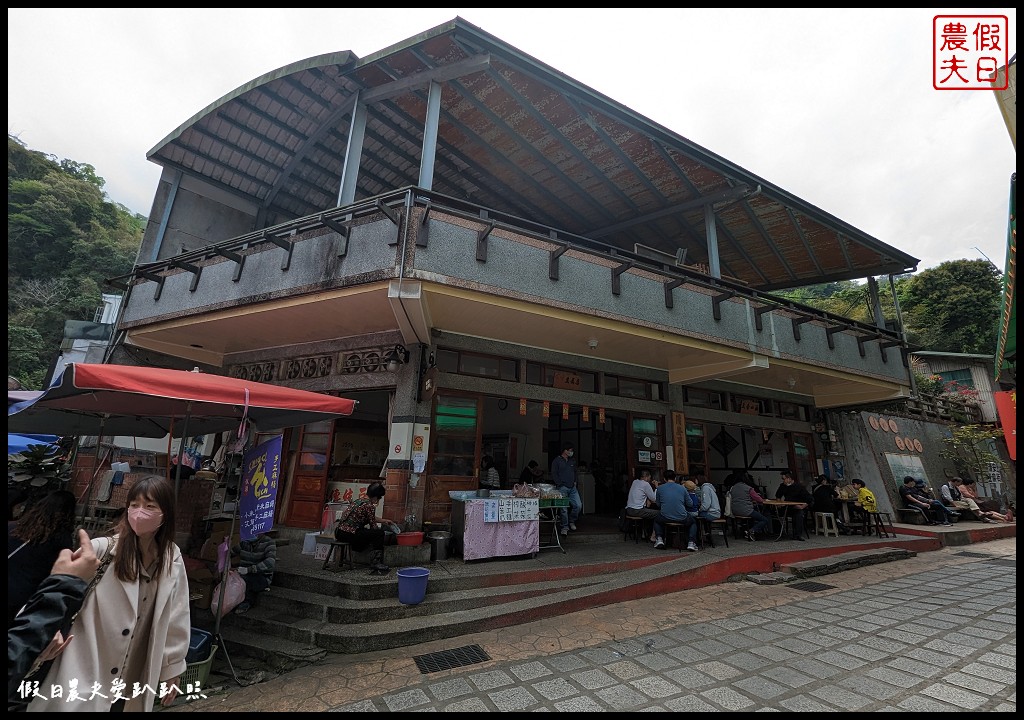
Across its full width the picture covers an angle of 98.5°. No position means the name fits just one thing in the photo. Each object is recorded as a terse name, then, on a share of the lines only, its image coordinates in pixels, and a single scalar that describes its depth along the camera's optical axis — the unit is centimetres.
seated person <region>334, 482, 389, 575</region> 616
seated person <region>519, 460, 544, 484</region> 941
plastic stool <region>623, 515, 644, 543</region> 907
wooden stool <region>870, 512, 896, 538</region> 1112
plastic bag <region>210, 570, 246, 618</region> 480
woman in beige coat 237
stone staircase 473
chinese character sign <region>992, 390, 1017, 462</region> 417
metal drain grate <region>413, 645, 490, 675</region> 423
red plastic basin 679
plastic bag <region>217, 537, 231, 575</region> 464
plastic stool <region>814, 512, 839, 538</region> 1107
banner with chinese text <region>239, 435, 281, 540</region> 469
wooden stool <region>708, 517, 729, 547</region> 885
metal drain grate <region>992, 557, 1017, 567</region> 896
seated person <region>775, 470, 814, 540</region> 989
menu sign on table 694
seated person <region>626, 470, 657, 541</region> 895
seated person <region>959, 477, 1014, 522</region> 1467
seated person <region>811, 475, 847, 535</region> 1106
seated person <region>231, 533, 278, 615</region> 543
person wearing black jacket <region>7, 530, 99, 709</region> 204
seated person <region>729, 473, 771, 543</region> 977
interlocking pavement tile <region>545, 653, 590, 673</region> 414
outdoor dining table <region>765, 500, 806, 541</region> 998
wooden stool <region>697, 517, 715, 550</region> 862
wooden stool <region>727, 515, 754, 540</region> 990
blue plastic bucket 526
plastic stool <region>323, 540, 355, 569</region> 622
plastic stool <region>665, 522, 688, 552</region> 844
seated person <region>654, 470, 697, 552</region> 831
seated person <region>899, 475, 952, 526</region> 1333
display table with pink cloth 676
